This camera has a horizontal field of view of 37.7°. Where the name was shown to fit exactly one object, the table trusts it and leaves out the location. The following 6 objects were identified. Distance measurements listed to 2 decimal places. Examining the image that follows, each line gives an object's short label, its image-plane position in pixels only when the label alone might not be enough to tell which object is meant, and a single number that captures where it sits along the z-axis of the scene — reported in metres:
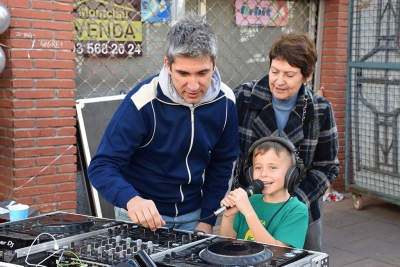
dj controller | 1.92
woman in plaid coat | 3.11
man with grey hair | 2.59
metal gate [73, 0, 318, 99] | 5.57
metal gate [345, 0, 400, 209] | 6.51
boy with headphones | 2.64
